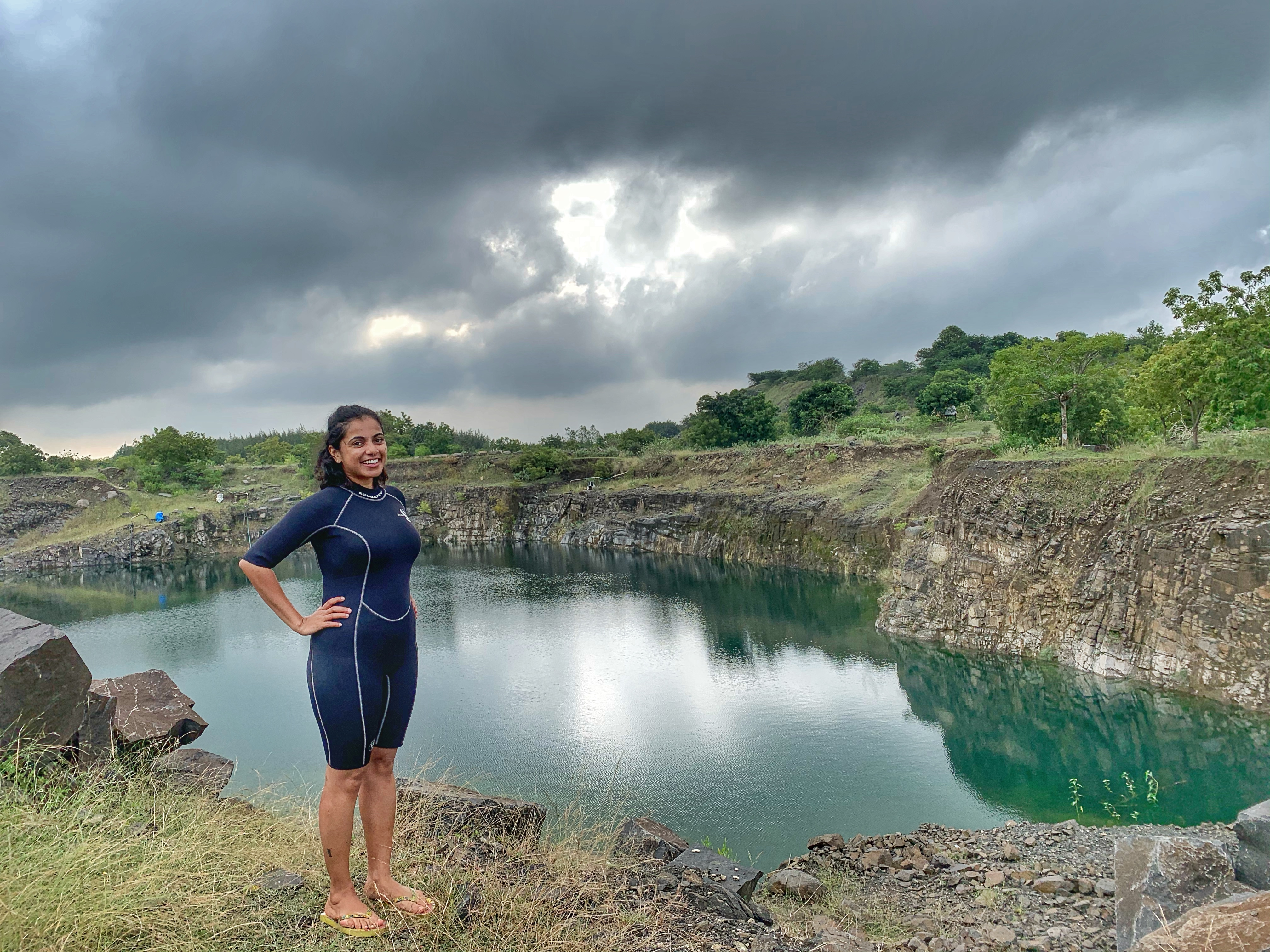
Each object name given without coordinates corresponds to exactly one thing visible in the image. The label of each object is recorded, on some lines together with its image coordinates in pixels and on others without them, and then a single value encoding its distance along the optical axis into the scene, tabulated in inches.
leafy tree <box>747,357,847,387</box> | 2883.9
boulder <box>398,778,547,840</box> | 211.9
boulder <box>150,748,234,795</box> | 235.1
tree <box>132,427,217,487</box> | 2229.3
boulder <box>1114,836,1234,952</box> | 145.1
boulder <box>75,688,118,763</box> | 205.6
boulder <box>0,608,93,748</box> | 179.8
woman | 118.9
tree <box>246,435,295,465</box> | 2716.5
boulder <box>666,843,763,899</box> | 215.0
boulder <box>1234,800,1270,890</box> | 146.6
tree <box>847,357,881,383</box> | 2800.2
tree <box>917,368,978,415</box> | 1579.7
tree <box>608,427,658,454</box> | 2218.3
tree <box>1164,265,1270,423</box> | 512.4
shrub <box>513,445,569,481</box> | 2084.2
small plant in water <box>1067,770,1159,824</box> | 392.8
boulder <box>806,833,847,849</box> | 323.9
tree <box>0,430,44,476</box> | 2071.9
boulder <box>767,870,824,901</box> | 259.9
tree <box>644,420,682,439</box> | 3705.7
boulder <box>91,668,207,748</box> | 280.5
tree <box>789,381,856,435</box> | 1809.8
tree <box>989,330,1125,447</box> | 803.4
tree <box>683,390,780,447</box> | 1843.0
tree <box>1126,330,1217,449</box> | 546.6
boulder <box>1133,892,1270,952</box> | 99.0
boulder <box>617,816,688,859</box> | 241.4
